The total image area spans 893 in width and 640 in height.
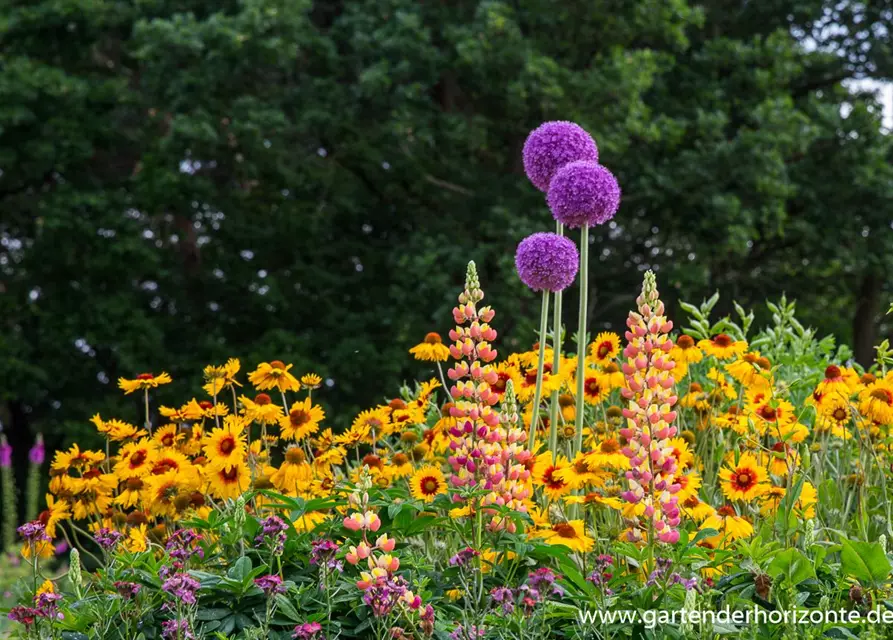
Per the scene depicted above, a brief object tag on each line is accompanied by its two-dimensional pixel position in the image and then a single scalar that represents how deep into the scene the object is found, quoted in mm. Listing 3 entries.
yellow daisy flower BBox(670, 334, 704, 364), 3680
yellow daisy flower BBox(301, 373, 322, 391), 3375
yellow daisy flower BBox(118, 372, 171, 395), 3416
